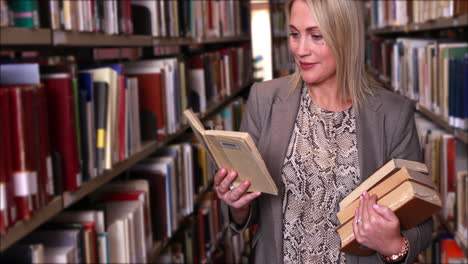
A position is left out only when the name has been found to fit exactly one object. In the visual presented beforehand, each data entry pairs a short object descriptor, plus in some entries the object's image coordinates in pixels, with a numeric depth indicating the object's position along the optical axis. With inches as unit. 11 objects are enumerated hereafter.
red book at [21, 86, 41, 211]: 51.2
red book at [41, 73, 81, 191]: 58.9
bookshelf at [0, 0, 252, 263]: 54.9
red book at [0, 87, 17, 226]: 48.9
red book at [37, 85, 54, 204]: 53.9
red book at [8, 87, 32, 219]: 50.1
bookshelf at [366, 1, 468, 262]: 106.5
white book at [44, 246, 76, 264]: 58.1
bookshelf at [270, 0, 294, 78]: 297.4
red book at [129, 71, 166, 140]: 96.3
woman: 71.1
